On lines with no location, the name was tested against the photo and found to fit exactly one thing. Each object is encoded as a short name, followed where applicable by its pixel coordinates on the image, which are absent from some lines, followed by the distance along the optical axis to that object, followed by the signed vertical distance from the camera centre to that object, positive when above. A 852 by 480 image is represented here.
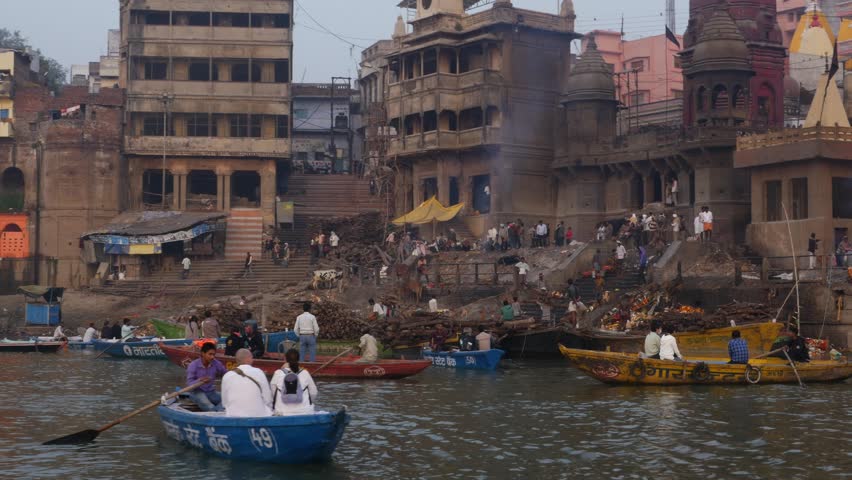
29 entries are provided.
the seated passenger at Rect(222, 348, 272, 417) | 17.23 -1.45
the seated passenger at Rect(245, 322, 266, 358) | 28.75 -1.28
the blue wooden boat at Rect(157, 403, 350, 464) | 16.94 -2.12
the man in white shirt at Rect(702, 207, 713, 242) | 45.19 +2.43
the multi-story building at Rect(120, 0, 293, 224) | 63.25 +10.29
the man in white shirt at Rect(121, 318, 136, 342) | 43.49 -1.55
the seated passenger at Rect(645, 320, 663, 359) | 28.11 -1.30
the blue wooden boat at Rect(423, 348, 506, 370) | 33.31 -1.97
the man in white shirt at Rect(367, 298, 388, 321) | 41.27 -0.76
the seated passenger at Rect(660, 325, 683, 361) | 27.78 -1.36
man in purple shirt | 19.39 -1.42
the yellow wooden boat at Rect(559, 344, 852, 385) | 27.38 -1.85
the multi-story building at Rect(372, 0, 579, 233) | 57.12 +8.84
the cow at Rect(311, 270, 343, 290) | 50.97 +0.46
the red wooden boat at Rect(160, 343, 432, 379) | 29.42 -1.96
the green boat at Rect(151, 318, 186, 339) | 40.90 -1.39
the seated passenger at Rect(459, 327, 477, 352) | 34.56 -1.54
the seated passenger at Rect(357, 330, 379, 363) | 30.34 -1.53
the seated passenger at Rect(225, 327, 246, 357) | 28.06 -1.30
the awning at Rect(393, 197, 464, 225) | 55.75 +3.51
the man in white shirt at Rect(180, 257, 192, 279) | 55.31 +1.13
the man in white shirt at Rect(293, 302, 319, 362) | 29.02 -1.07
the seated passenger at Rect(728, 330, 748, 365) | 27.86 -1.40
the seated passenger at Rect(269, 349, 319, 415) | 17.33 -1.47
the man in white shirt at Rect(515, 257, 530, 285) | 46.10 +0.82
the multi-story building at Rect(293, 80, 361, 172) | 80.06 +11.28
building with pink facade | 80.99 +15.97
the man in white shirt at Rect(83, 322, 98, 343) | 45.06 -1.72
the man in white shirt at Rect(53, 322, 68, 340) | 44.62 -1.72
